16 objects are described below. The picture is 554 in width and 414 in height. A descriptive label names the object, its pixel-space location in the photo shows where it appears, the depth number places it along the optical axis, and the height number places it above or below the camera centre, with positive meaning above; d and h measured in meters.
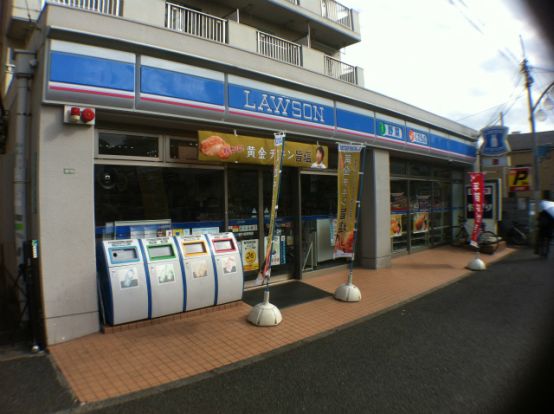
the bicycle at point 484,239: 11.76 -1.30
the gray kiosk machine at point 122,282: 4.68 -1.06
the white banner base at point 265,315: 5.12 -1.71
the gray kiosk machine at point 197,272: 5.30 -1.04
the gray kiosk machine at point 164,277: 4.97 -1.04
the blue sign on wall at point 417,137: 10.46 +2.32
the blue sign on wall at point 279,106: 6.27 +2.19
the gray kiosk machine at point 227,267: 5.64 -1.03
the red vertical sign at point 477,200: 9.67 +0.16
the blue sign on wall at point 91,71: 4.50 +2.05
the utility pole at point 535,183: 10.78 +0.77
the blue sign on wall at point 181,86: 5.23 +2.13
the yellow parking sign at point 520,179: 11.61 +0.95
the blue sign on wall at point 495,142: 12.72 +2.53
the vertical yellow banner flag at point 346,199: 6.49 +0.17
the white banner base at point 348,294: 6.37 -1.71
